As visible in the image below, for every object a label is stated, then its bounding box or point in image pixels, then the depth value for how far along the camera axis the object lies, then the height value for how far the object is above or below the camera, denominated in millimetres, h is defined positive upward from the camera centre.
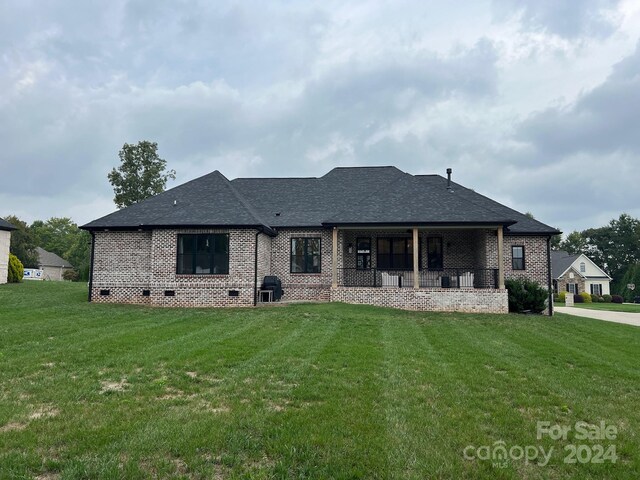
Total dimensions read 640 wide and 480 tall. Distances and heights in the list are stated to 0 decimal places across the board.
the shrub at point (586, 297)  43225 -2827
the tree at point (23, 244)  44969 +3181
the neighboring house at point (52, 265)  58631 +1030
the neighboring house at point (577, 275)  47125 -441
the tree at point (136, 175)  41969 +10339
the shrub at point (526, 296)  17078 -1066
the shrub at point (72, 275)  47175 -425
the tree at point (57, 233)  74188 +7321
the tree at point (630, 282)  48312 -1431
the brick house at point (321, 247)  16656 +1125
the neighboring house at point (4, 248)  25500 +1515
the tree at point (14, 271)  26188 +34
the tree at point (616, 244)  67625 +4723
